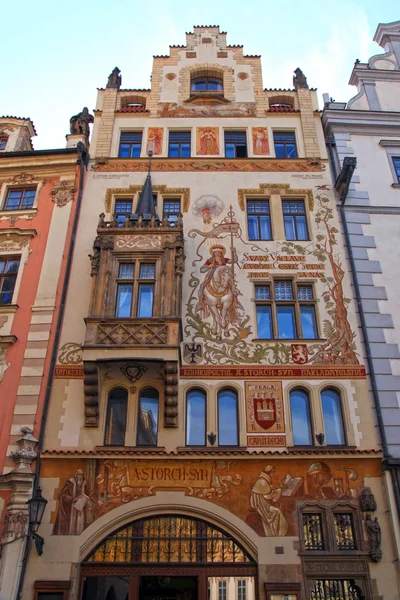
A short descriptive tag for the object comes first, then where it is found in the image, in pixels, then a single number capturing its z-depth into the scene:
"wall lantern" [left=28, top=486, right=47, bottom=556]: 13.42
